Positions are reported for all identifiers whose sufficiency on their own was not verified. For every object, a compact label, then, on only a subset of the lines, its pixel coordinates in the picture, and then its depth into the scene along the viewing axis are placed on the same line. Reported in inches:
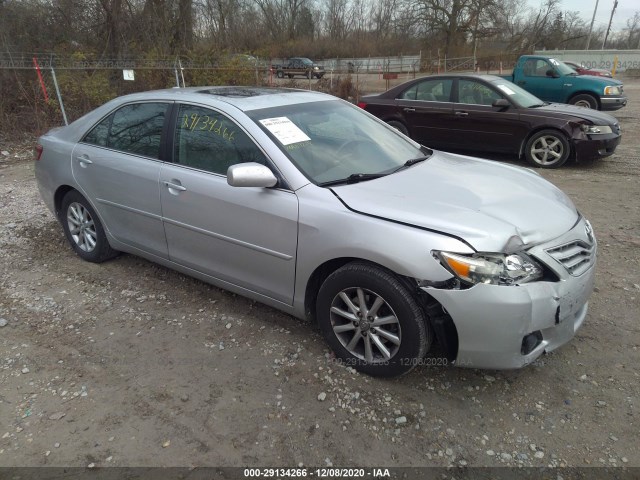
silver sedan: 91.0
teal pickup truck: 459.2
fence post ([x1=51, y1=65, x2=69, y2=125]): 394.0
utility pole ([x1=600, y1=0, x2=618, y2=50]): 2098.3
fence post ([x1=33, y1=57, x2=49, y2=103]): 397.7
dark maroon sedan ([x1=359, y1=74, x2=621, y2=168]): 285.7
